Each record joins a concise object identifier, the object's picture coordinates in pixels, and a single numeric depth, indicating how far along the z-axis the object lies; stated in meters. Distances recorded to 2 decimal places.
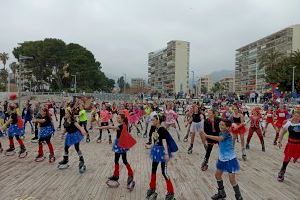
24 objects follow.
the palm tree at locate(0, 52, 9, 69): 56.49
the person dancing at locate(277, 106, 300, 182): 5.63
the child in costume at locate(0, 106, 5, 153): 10.17
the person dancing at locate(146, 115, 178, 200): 4.60
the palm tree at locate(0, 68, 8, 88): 57.24
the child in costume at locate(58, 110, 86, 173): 6.17
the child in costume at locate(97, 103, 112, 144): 10.08
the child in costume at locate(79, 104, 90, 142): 10.08
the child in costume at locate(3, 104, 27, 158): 7.39
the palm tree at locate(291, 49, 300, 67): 38.18
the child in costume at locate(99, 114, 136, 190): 5.18
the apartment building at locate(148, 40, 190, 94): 86.21
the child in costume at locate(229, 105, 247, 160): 7.48
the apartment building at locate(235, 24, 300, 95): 66.67
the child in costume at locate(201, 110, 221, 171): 6.21
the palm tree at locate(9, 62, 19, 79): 54.59
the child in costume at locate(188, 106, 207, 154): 8.37
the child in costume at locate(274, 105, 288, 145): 10.06
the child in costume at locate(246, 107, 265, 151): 8.54
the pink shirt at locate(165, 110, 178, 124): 10.71
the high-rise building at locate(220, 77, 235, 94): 121.21
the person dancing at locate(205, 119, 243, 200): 4.39
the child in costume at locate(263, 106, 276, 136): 11.89
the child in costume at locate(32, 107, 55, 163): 6.90
